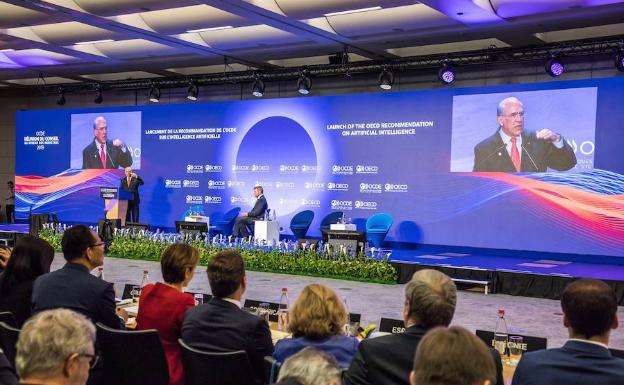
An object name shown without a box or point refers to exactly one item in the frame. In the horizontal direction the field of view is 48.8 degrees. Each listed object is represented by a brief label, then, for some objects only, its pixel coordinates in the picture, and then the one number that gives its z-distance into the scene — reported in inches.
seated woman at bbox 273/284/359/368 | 93.3
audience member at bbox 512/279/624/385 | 80.3
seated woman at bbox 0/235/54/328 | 140.1
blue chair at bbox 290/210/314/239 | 510.6
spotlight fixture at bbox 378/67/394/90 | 491.5
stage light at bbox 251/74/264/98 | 546.9
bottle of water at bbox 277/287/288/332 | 137.7
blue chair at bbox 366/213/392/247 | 477.2
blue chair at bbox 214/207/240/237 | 543.5
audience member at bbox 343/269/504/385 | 86.8
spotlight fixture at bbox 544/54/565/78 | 421.1
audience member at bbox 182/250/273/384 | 108.5
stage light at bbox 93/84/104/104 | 642.2
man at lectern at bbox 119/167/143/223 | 560.4
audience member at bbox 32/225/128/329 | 126.4
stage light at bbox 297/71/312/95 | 517.3
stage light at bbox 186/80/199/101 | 579.8
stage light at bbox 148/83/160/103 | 606.9
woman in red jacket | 123.4
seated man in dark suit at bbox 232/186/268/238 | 493.7
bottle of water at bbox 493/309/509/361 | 119.6
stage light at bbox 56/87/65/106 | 649.2
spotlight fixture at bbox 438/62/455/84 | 462.6
